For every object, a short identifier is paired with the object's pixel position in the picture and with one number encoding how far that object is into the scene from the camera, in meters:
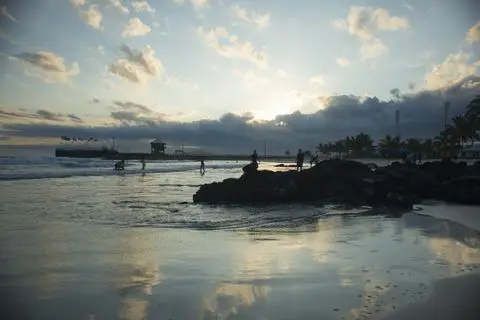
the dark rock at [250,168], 21.00
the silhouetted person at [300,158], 36.50
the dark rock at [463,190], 17.94
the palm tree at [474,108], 61.16
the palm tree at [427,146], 117.26
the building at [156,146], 171.11
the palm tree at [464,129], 71.38
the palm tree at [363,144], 137.62
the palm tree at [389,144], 119.57
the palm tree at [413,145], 122.35
